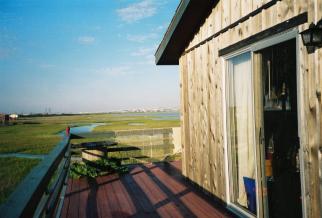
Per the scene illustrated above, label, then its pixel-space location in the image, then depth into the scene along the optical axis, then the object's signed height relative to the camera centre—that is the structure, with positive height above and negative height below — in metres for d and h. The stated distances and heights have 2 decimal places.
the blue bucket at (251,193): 4.03 -1.21
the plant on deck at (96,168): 7.21 -1.46
